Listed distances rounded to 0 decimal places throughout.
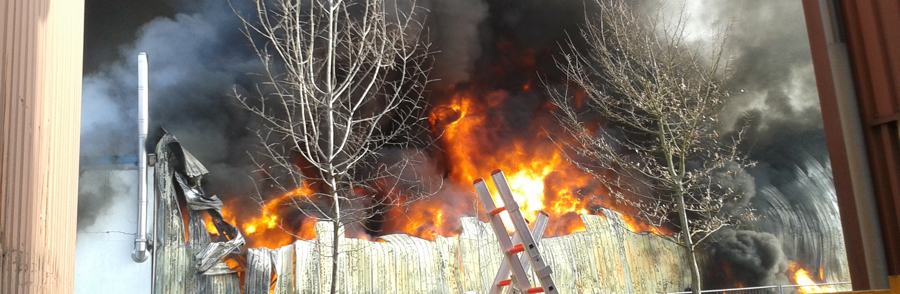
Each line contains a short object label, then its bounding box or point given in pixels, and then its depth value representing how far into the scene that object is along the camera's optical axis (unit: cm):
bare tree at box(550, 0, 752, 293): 1188
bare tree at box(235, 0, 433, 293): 1146
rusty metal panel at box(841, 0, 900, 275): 408
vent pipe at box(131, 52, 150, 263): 1029
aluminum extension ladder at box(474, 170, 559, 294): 551
